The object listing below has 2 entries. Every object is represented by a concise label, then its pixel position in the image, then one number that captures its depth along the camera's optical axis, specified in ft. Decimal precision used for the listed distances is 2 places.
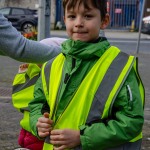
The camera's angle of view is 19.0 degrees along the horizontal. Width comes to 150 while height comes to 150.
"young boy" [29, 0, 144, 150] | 6.52
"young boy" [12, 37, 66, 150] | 9.51
